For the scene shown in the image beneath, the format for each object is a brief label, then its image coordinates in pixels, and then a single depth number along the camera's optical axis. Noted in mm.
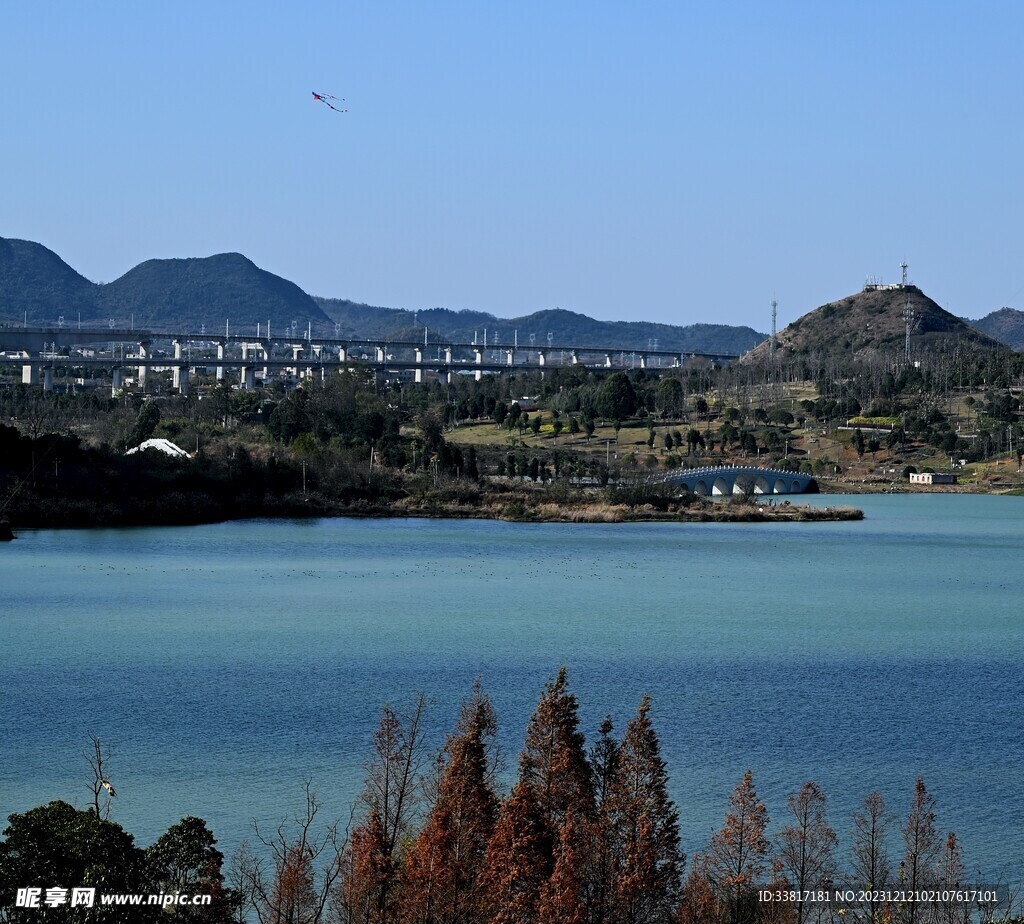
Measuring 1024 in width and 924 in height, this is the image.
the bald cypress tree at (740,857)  20053
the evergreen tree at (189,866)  18135
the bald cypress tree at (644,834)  19409
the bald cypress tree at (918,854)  19823
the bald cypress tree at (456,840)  18872
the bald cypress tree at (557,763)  20421
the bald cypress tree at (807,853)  20851
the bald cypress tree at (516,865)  18902
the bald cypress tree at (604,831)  19286
